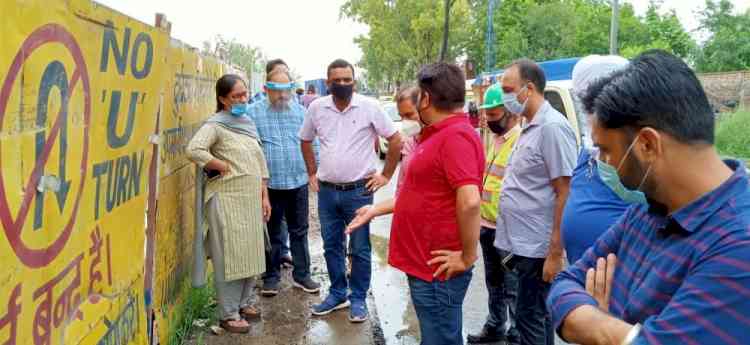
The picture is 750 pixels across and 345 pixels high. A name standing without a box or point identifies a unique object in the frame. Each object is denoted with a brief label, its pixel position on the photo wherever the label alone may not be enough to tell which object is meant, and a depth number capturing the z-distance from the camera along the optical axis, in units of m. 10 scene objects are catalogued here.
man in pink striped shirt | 4.08
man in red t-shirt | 2.47
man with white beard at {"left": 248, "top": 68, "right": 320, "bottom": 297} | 4.46
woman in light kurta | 3.65
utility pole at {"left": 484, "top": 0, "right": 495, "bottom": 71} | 23.28
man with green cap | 3.51
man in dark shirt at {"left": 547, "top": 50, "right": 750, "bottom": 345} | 1.14
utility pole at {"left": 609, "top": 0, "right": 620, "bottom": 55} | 16.45
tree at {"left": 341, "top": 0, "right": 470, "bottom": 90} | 26.38
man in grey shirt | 2.85
